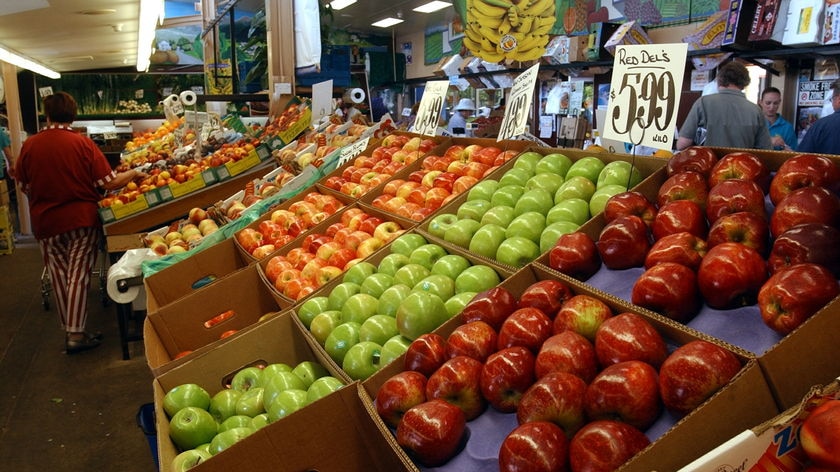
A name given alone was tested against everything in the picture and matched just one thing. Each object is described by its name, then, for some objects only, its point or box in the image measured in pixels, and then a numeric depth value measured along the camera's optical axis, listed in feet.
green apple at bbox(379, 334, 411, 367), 5.80
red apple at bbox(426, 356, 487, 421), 4.61
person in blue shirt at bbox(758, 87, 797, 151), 18.03
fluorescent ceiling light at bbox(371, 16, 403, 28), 48.77
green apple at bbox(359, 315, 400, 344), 6.27
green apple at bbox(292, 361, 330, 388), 6.50
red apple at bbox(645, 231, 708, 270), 4.85
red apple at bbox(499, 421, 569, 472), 3.61
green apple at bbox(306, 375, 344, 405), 5.78
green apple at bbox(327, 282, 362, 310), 7.26
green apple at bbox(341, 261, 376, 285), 7.68
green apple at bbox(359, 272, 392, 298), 7.18
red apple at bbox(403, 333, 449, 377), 5.09
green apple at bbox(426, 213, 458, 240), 8.13
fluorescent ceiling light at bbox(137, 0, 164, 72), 19.90
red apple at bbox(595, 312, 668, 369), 4.09
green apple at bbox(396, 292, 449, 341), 5.89
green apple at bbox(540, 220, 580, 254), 6.58
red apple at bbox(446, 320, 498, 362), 4.97
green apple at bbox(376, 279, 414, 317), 6.60
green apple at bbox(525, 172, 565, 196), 7.92
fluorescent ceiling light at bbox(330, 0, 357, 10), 40.81
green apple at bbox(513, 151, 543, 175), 8.73
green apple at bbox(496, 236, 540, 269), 6.74
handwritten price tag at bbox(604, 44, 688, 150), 6.04
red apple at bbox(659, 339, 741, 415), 3.56
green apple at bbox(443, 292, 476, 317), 6.26
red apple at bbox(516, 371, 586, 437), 3.94
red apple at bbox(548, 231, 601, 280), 5.57
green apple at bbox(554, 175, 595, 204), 7.36
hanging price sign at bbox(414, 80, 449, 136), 11.24
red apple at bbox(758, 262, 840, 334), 3.74
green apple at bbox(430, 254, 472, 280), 6.96
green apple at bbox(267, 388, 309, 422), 5.88
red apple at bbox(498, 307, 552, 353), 4.79
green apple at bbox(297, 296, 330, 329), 7.32
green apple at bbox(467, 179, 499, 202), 8.50
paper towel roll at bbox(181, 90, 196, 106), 17.33
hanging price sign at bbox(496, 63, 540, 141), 8.54
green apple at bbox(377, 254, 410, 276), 7.57
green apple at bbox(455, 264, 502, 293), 6.54
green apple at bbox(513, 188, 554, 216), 7.51
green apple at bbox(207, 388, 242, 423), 6.61
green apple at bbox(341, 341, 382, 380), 5.99
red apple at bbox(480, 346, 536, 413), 4.46
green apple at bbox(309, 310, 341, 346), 6.88
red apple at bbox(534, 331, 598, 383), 4.29
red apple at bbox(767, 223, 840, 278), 4.04
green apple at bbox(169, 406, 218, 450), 6.08
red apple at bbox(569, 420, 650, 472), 3.43
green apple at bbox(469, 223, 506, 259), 7.16
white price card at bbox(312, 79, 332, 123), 18.19
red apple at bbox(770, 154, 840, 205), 4.91
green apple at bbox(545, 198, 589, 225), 6.94
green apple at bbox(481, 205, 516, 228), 7.57
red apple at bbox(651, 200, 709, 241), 5.25
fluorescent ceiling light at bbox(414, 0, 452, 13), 41.35
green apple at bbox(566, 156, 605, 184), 7.72
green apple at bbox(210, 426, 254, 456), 5.79
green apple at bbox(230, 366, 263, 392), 6.89
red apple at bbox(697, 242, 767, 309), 4.33
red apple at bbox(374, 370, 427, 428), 4.74
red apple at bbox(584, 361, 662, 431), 3.75
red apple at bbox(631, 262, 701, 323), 4.49
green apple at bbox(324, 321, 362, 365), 6.41
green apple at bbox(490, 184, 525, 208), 8.03
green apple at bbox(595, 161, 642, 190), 7.11
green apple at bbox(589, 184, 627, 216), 6.85
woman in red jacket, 15.55
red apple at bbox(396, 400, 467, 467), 4.21
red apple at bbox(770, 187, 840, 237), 4.43
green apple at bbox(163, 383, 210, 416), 6.45
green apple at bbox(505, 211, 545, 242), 7.03
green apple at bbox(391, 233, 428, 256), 7.98
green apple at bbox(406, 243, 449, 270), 7.50
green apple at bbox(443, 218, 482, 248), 7.63
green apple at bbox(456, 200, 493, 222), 8.11
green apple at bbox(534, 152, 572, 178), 8.33
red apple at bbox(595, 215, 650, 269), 5.37
